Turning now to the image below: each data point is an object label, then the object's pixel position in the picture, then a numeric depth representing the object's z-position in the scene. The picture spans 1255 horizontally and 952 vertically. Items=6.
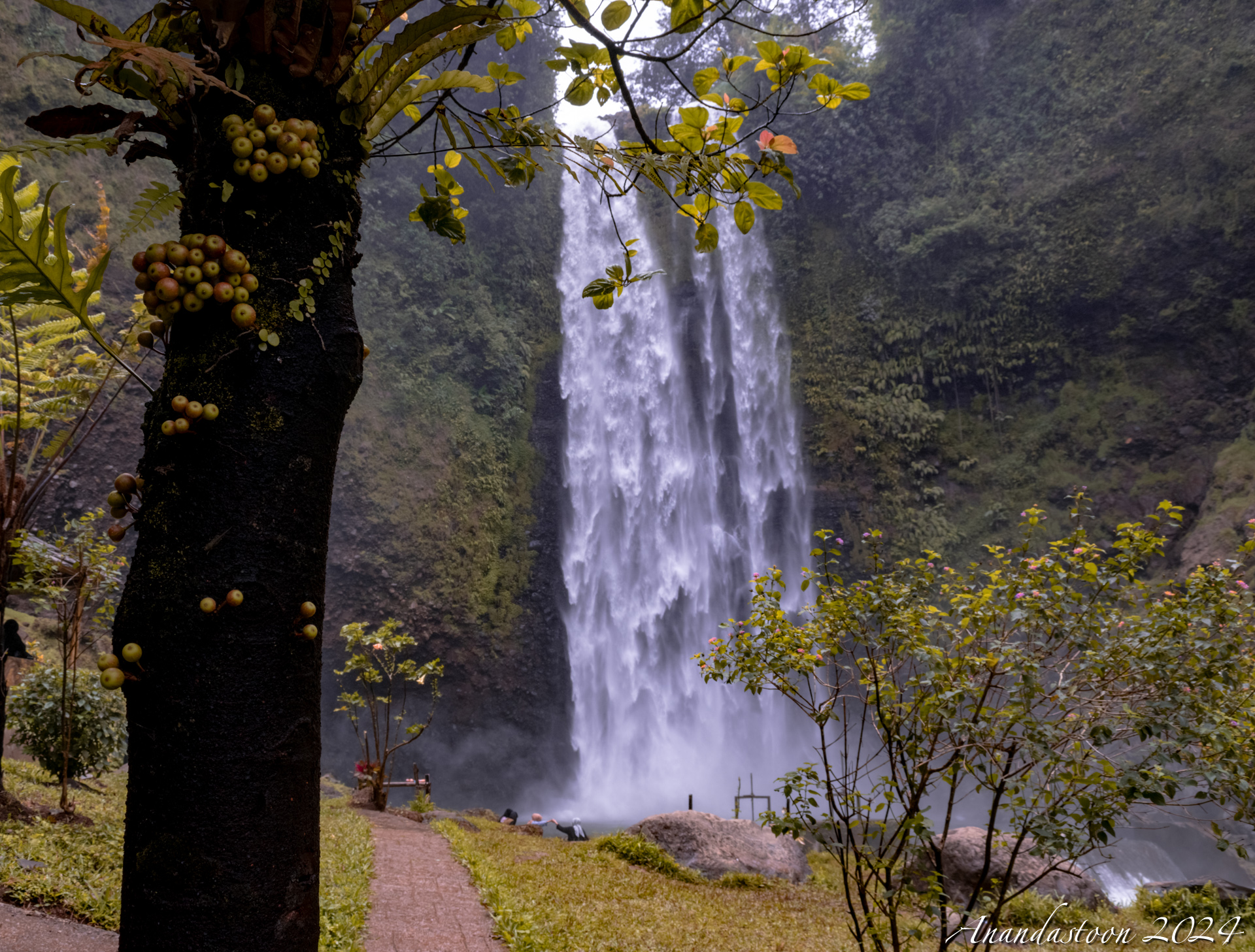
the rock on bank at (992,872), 8.08
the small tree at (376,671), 10.27
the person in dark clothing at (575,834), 11.69
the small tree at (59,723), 6.65
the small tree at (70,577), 5.43
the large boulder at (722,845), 8.65
